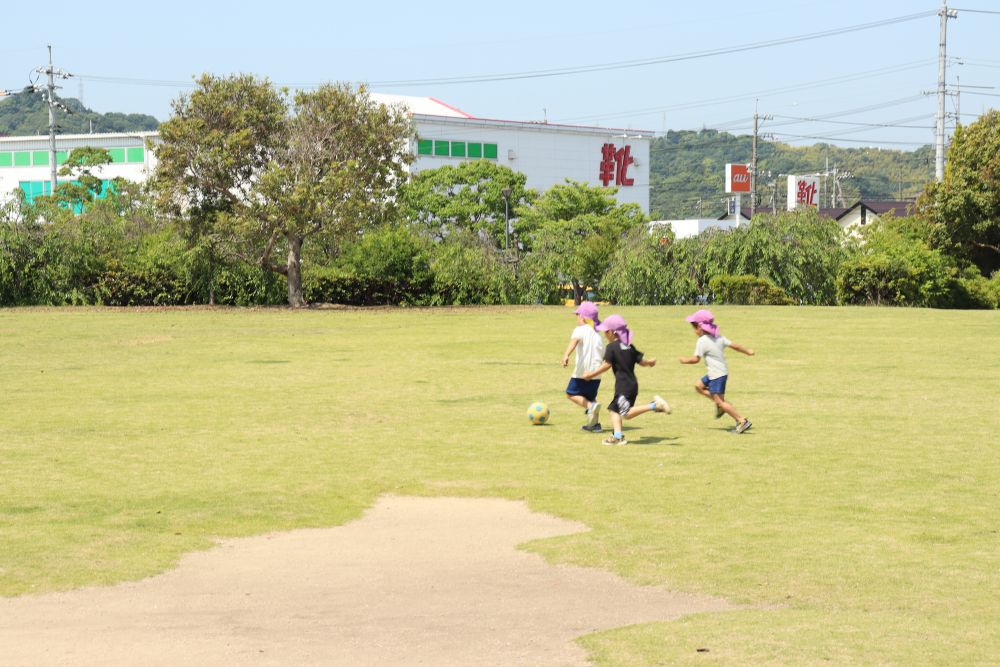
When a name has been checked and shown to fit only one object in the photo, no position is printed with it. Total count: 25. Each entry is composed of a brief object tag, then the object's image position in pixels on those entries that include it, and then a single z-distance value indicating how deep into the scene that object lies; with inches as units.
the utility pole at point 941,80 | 2437.3
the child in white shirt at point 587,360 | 577.0
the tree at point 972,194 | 1847.9
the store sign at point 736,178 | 4138.8
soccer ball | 590.2
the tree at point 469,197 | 2883.9
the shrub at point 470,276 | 1814.7
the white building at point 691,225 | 4044.5
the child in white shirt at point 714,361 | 563.5
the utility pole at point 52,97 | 2967.8
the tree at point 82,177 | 3149.6
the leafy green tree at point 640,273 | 1798.7
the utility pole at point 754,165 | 3243.1
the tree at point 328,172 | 1604.3
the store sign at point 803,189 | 4522.6
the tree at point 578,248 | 1905.8
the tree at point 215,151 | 1611.7
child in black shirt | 536.4
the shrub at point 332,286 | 1808.6
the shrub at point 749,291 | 1728.6
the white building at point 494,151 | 3801.7
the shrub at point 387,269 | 1817.2
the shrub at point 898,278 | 1726.1
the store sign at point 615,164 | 4197.8
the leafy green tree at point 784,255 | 1780.3
